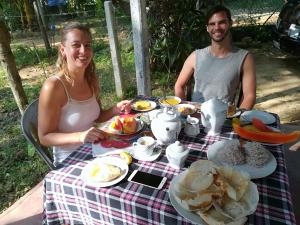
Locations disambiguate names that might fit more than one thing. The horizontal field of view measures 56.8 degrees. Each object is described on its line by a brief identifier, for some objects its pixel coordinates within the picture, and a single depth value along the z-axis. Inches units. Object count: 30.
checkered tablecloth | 48.1
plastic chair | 75.0
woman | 70.7
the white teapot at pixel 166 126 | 62.8
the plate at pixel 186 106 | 81.8
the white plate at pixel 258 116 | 76.9
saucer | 61.1
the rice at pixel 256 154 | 57.4
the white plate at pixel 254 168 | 55.1
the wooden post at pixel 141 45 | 123.5
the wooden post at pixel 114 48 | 160.6
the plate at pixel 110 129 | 71.7
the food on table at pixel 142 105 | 87.1
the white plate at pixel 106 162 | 53.7
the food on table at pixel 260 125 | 69.4
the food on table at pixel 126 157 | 60.5
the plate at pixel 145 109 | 86.2
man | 100.6
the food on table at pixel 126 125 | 71.3
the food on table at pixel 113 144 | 67.1
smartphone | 53.8
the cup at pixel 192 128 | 70.3
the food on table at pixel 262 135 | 63.8
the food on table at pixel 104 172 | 54.5
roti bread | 44.1
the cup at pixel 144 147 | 61.0
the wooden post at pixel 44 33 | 245.8
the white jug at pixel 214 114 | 67.5
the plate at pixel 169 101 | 89.6
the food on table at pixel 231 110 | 79.9
